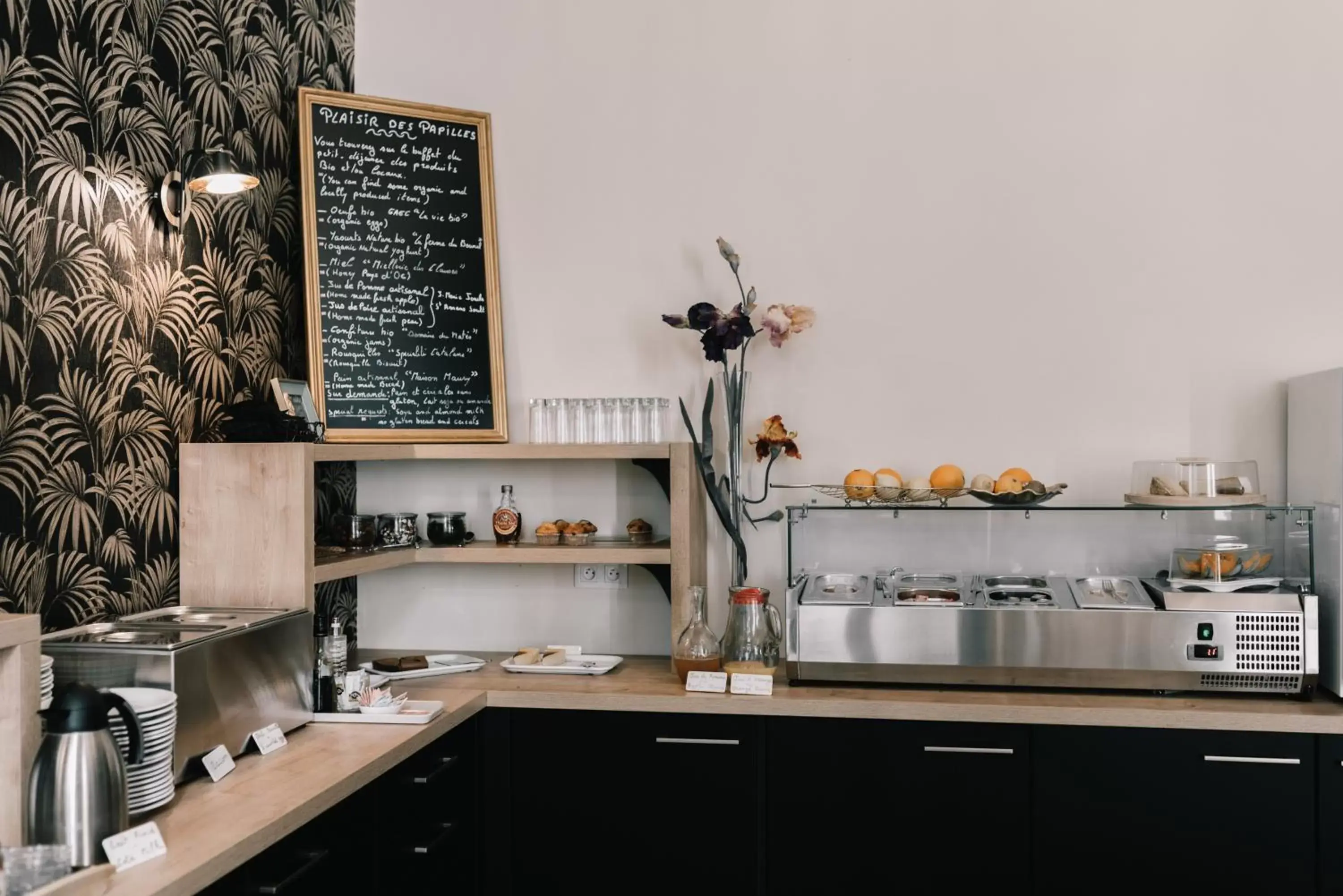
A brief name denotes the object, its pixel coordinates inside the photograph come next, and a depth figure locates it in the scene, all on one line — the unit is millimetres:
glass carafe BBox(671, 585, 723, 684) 2732
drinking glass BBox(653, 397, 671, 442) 2979
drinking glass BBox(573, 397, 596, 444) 2992
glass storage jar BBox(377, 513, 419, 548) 3010
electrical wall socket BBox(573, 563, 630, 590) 3203
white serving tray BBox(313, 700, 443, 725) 2400
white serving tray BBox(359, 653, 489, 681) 2854
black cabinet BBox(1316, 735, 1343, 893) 2369
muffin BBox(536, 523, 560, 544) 3047
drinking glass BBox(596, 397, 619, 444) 2986
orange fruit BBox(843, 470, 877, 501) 2787
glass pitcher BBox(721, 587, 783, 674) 2773
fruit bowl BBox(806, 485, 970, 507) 2766
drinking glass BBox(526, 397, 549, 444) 3033
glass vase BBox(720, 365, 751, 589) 3021
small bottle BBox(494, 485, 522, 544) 3025
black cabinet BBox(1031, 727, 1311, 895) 2389
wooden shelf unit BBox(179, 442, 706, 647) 2453
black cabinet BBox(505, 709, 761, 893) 2586
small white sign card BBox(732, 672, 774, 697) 2607
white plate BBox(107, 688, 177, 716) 1840
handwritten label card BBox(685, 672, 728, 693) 2648
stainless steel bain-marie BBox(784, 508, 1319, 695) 2518
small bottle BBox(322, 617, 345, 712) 2463
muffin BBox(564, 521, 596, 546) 3033
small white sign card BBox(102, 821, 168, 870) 1605
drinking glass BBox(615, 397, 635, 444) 2980
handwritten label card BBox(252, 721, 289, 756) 2186
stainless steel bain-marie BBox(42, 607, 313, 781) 1951
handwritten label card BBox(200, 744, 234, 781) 2004
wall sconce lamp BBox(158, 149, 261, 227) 2311
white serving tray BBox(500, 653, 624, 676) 2883
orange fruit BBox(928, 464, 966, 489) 2785
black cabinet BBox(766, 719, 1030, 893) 2488
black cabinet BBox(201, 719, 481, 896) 1863
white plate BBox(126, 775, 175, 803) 1790
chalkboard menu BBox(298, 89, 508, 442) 2984
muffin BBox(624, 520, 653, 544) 3033
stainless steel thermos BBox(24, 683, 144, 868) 1585
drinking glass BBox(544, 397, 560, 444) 3014
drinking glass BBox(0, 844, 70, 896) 1466
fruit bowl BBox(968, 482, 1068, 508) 2729
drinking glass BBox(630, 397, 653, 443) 2979
